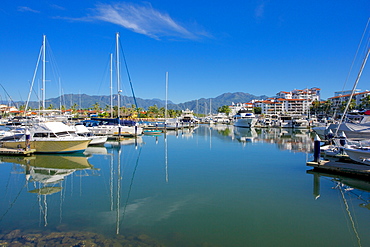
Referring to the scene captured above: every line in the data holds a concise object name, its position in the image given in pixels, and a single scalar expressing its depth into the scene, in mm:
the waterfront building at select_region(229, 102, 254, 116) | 171075
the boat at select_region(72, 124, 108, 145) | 30909
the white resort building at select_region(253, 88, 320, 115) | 149000
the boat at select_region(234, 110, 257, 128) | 77281
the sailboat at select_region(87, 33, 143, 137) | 41344
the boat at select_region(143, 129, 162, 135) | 49828
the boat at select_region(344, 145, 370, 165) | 16909
